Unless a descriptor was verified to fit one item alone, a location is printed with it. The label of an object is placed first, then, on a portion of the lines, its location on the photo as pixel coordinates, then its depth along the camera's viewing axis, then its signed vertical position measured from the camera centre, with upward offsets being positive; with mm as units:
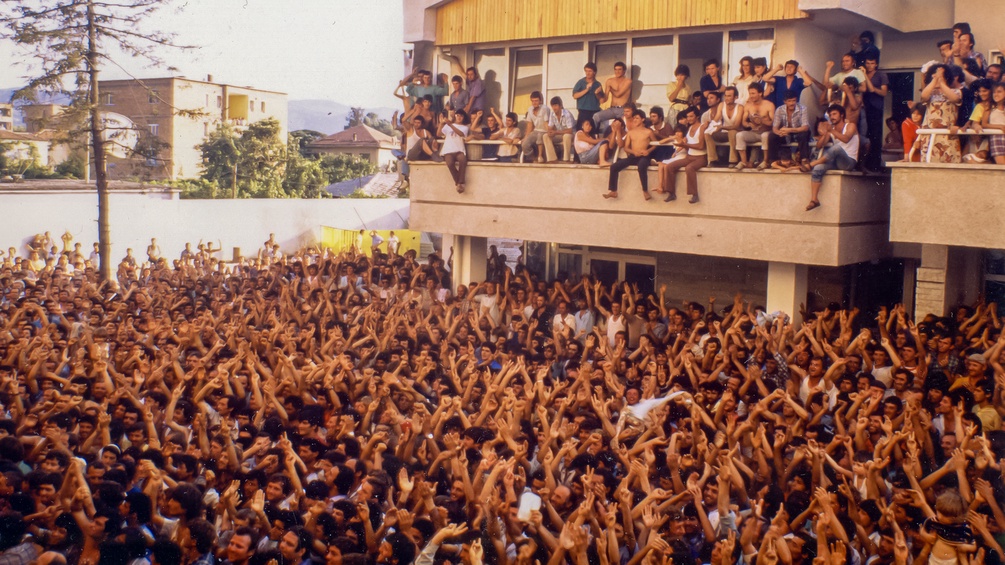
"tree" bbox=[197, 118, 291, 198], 35438 +1273
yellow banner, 28234 -1305
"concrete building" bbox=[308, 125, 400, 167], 50344 +2472
